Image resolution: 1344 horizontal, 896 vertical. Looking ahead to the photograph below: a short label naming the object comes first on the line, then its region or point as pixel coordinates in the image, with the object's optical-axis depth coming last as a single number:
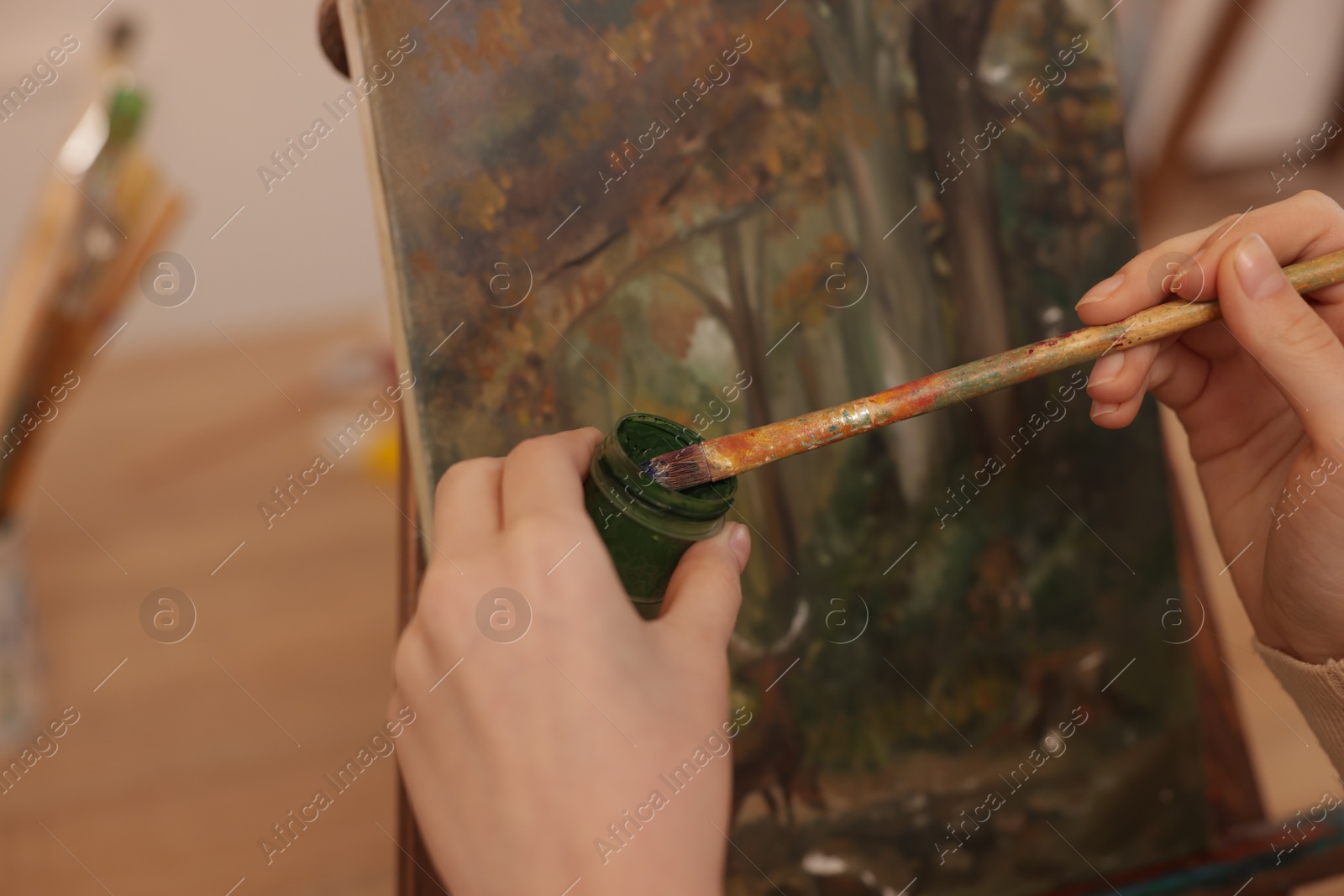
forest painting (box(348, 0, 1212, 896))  0.54
